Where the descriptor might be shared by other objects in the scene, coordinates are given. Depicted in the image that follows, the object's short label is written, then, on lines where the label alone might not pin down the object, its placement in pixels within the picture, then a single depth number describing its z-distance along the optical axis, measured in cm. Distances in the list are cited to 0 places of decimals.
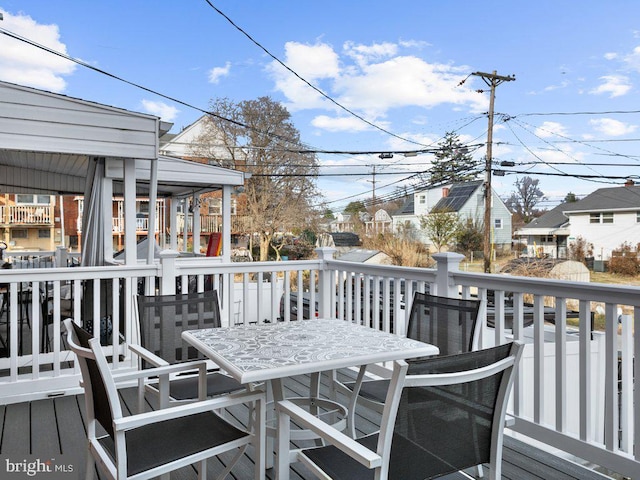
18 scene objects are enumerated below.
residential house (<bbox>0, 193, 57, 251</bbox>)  1925
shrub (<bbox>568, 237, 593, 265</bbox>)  2052
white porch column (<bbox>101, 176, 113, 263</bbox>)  494
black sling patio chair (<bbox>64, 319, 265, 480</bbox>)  153
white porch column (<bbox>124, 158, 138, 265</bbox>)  473
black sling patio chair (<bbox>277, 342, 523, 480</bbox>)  130
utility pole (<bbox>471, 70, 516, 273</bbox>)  1628
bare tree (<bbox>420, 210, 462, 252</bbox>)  2112
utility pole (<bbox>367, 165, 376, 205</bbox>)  2541
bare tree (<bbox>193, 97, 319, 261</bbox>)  1983
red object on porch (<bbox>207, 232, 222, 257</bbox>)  845
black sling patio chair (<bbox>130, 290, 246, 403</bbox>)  256
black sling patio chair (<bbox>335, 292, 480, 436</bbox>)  237
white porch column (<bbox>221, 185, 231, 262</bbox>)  763
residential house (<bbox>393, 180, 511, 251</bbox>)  2211
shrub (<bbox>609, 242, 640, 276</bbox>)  1905
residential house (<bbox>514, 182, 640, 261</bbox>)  2047
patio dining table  175
